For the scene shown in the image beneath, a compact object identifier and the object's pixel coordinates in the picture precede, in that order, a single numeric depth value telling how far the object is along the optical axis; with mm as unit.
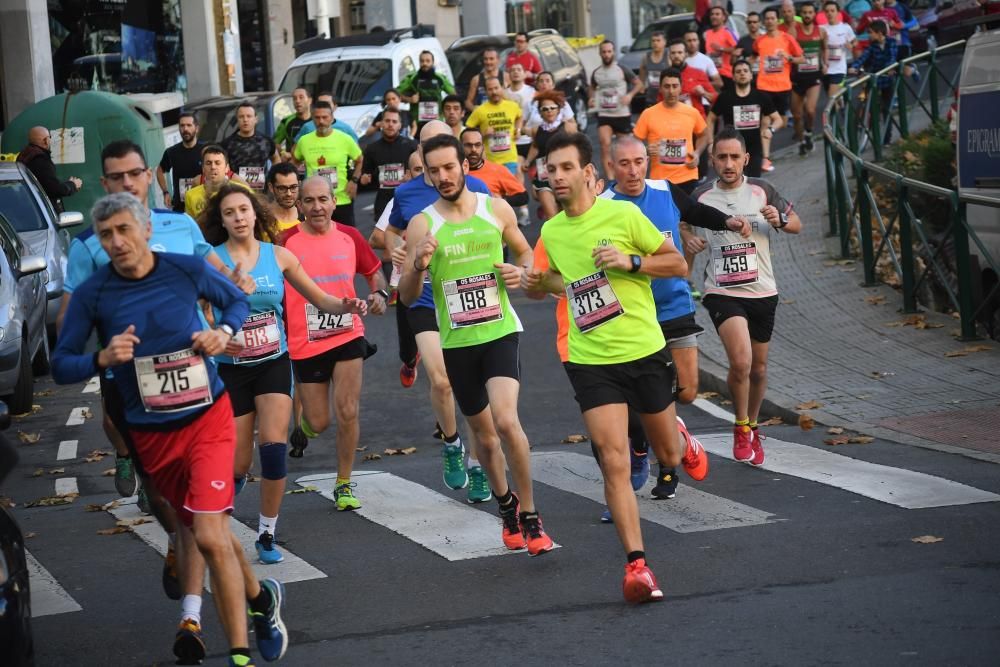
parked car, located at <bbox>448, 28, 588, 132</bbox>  31375
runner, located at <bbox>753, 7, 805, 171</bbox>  23656
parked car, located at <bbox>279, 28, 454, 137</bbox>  26594
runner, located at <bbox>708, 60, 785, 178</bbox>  19641
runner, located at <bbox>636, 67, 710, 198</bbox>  16141
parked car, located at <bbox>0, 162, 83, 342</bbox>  15531
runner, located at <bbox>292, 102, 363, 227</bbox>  17109
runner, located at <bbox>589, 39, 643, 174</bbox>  22906
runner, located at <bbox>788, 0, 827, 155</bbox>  25866
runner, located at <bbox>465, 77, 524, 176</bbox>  19969
